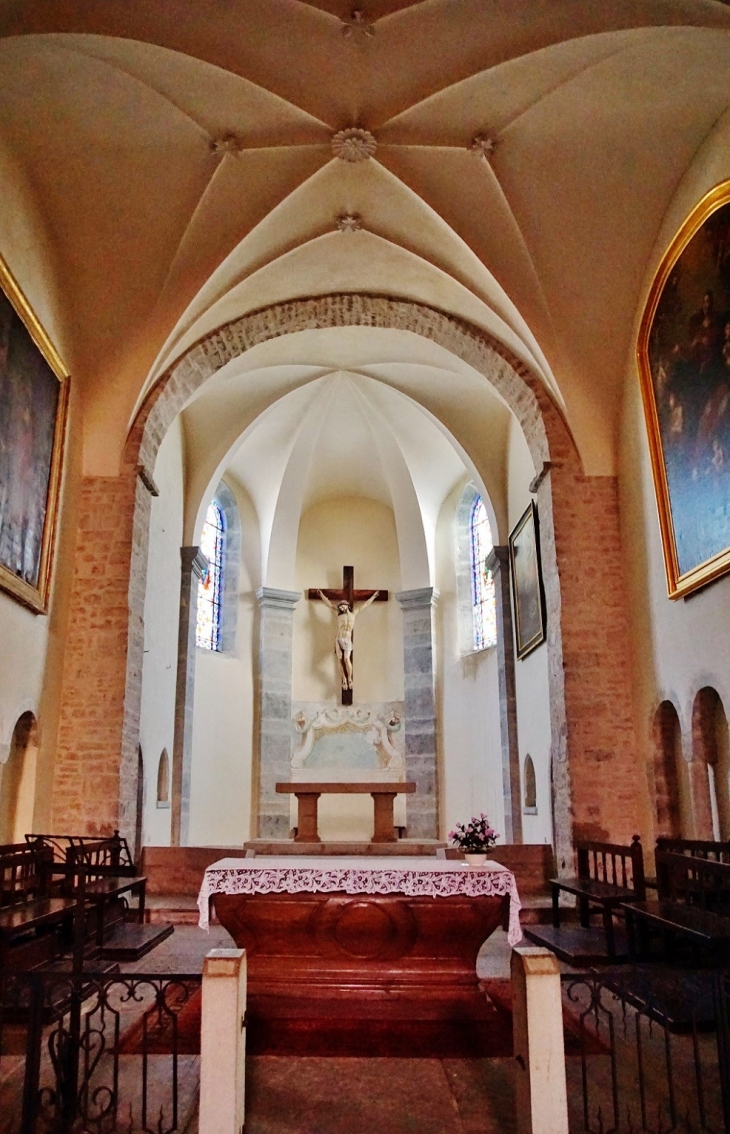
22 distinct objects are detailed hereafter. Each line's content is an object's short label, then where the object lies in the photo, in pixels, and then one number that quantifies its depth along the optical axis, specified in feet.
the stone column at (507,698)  43.86
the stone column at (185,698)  44.60
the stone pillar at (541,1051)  12.47
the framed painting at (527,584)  39.45
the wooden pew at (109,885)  21.77
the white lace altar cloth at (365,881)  20.29
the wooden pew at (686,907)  18.38
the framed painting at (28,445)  25.89
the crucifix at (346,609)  54.90
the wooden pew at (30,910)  18.95
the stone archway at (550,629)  31.89
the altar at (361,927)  20.29
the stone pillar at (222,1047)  12.51
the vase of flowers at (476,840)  28.19
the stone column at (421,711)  50.90
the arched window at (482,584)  51.44
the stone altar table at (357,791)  36.32
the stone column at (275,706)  51.24
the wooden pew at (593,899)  22.48
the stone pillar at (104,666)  31.76
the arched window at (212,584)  51.71
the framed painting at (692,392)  23.79
